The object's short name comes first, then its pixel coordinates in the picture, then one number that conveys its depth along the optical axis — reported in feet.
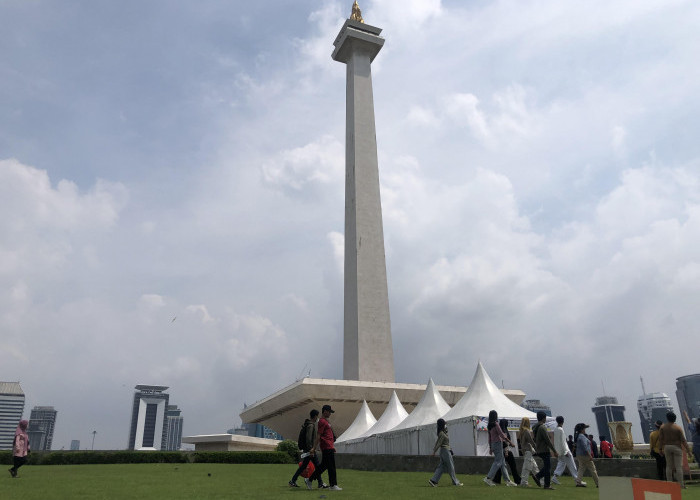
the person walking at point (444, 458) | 36.40
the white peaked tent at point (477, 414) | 56.44
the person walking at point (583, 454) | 40.73
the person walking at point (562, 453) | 40.27
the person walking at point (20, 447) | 42.16
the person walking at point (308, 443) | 34.47
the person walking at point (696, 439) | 40.31
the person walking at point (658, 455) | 37.65
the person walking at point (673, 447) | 35.42
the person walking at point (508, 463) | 41.04
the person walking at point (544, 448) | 37.04
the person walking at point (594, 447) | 55.54
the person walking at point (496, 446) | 38.32
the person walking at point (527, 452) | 38.51
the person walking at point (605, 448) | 61.52
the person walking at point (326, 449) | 33.53
